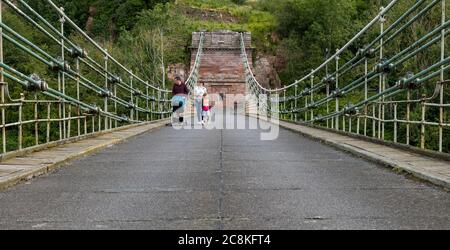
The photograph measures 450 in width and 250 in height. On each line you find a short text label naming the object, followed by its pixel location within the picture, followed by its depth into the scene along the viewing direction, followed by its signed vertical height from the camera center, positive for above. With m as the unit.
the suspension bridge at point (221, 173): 4.09 -0.56
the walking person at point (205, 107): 18.19 +0.16
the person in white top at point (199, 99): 17.97 +0.38
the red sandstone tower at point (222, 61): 47.50 +3.86
